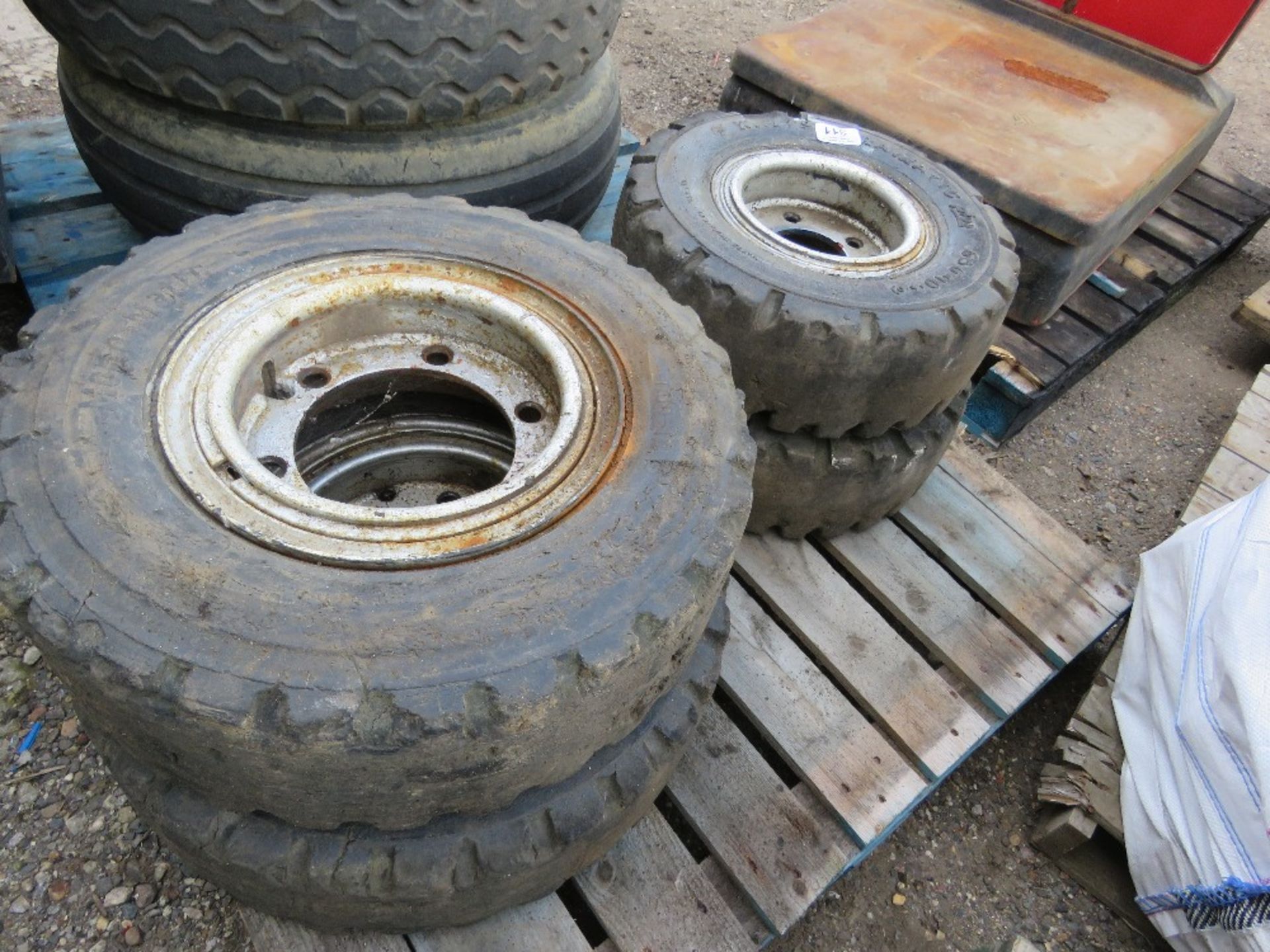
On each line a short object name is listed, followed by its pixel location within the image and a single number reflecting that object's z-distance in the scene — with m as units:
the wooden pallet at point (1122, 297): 3.24
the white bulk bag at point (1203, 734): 1.91
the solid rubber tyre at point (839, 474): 2.27
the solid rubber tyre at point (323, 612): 1.09
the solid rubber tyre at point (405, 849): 1.41
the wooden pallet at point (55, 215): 2.59
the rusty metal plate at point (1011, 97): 3.04
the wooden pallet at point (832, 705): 1.89
